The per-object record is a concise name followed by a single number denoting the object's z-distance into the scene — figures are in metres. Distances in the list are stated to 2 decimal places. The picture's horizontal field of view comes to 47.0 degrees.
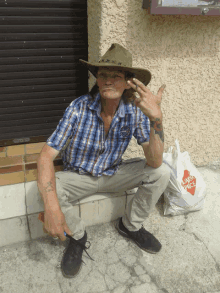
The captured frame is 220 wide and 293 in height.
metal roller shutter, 2.62
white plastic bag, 2.57
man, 1.88
